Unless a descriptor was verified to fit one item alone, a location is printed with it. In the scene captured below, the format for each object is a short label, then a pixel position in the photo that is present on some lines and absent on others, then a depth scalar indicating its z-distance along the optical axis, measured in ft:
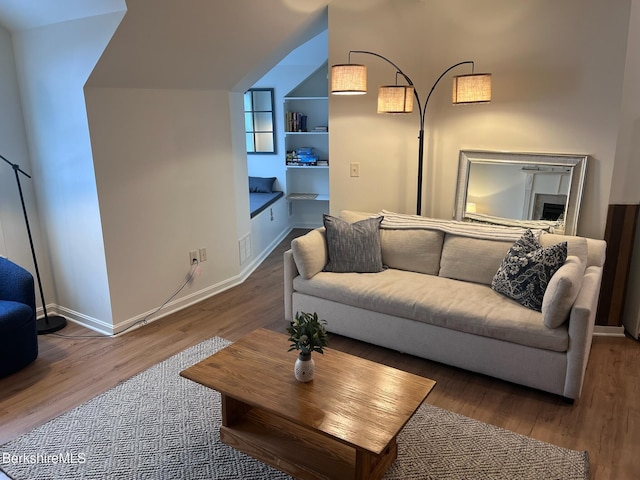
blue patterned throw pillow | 9.23
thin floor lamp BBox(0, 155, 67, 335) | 11.17
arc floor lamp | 10.52
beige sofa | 8.54
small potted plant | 6.84
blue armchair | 9.36
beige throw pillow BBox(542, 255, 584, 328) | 8.25
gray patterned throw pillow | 11.41
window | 19.75
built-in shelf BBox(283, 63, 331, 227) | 19.47
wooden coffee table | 6.25
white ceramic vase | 7.07
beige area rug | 7.12
